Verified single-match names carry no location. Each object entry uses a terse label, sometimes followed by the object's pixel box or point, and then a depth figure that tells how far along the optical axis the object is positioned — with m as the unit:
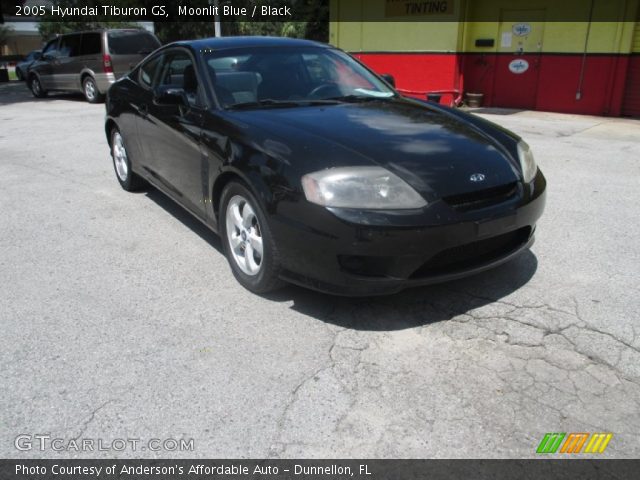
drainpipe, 11.10
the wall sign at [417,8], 12.57
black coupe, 2.88
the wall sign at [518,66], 12.21
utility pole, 18.34
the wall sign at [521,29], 11.93
